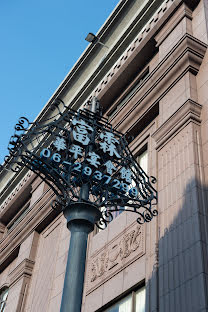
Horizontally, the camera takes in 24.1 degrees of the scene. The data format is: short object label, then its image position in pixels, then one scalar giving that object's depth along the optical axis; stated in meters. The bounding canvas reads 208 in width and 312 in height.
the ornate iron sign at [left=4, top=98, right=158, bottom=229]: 9.60
